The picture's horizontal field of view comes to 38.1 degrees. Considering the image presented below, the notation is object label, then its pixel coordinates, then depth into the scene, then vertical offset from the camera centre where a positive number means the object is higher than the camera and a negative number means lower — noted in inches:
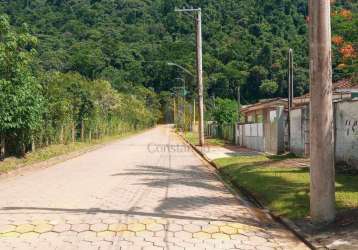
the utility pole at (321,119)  299.1 +3.3
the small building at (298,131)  530.9 -8.1
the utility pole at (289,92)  806.5 +55.6
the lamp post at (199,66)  1264.1 +149.1
